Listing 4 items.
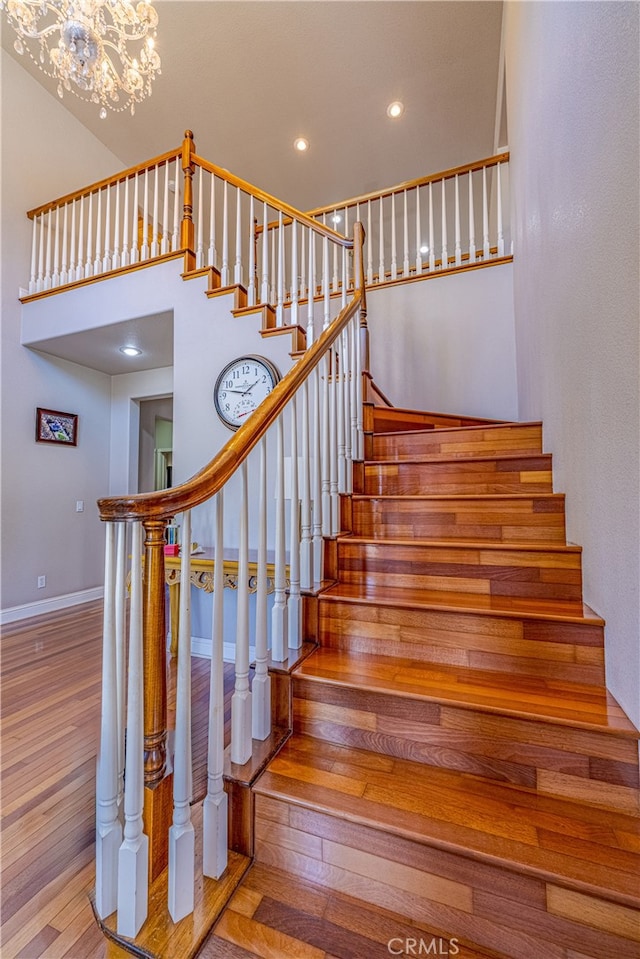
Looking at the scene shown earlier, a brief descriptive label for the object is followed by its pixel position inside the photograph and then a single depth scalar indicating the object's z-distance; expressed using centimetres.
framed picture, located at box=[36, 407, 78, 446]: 384
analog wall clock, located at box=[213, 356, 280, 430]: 263
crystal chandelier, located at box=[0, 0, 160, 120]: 237
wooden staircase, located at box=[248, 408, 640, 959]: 84
